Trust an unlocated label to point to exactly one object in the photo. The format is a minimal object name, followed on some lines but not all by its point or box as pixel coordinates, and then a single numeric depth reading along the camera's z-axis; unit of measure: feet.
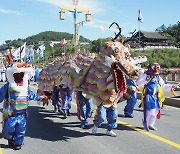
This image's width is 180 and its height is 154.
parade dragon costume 22.00
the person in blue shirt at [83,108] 27.55
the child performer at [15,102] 20.92
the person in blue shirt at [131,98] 31.37
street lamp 114.10
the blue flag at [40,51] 102.91
